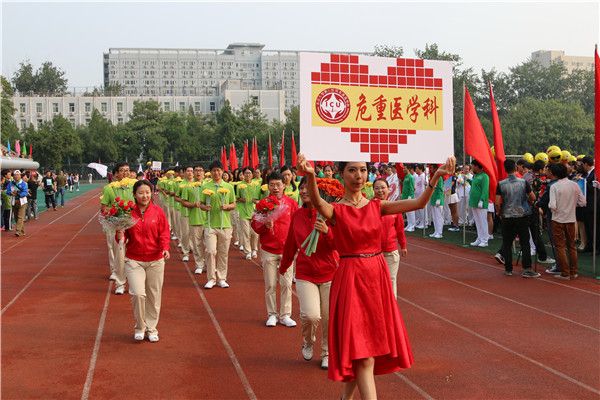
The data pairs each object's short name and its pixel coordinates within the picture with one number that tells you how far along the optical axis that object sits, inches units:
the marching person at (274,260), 311.9
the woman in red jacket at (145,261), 287.6
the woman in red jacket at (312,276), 244.5
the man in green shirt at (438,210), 686.5
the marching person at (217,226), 413.4
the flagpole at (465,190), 710.0
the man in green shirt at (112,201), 410.0
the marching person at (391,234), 310.8
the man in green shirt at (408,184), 701.3
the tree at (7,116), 2386.1
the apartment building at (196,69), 5027.1
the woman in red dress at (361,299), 176.6
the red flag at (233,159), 1080.2
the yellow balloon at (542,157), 643.5
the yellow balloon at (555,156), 518.3
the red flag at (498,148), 522.0
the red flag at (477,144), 491.8
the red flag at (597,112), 419.2
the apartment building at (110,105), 3939.5
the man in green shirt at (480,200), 590.9
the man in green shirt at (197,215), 446.1
